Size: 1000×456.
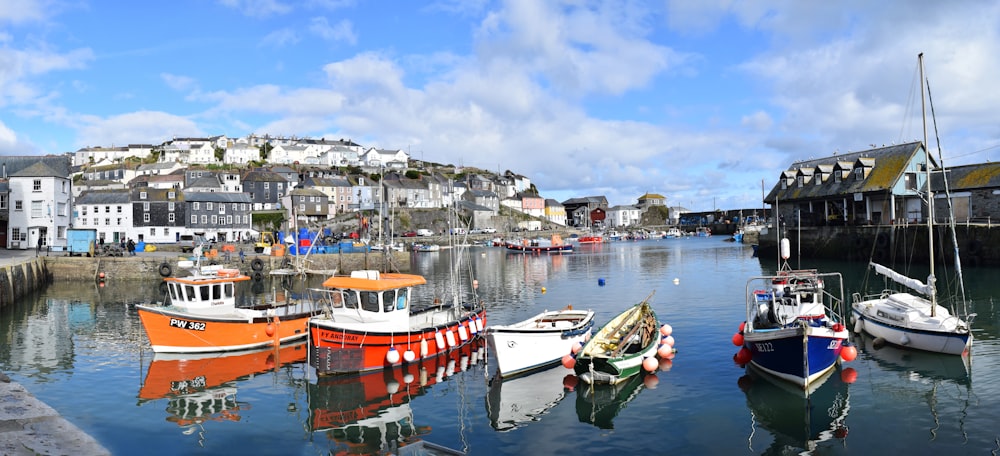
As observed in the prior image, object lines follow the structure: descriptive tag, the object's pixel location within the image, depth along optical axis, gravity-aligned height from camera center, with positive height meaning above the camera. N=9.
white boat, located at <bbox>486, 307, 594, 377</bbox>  20.77 -3.53
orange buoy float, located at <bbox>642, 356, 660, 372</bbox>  20.44 -4.06
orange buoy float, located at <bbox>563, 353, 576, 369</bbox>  20.00 -3.86
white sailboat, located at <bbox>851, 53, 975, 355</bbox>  21.36 -3.19
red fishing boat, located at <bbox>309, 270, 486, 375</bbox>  20.84 -3.02
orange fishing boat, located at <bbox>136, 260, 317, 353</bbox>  24.34 -2.99
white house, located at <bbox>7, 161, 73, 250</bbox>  58.84 +3.57
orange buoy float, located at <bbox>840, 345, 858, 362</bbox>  19.36 -3.62
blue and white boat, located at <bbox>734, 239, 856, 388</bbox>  18.14 -2.92
